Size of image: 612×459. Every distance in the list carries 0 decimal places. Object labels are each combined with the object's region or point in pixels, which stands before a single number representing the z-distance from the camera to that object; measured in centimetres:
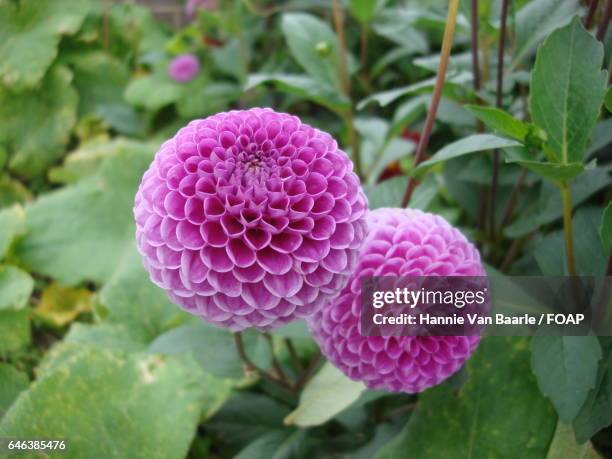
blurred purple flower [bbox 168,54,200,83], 47
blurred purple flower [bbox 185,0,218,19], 46
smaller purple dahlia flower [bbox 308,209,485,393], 18
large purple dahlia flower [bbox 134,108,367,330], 15
